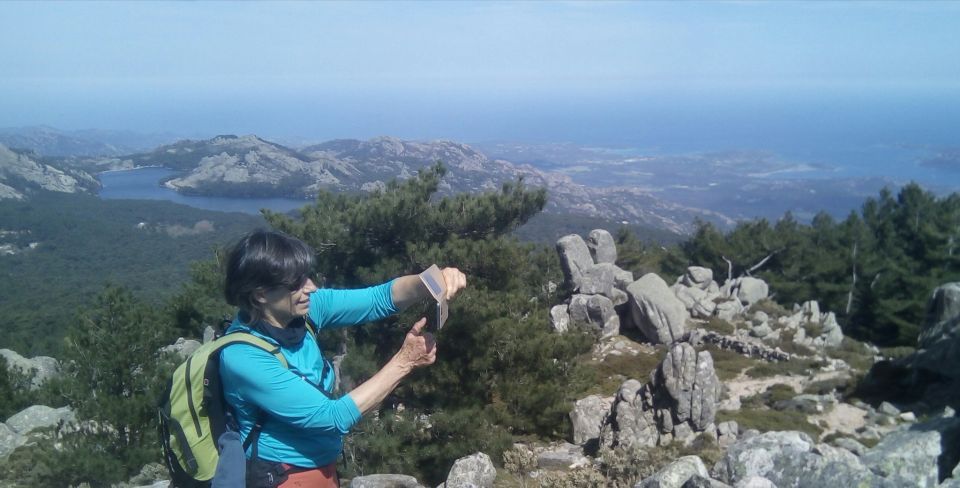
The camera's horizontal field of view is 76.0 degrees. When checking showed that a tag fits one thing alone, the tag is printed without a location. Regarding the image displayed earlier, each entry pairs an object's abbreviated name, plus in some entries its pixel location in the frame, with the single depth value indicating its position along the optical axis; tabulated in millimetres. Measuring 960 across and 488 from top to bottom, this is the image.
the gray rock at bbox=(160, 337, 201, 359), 15641
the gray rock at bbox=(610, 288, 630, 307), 20516
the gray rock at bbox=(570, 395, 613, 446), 10128
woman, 2033
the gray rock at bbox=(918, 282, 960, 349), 12883
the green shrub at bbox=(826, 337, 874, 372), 17234
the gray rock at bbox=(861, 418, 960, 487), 4203
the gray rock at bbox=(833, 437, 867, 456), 6876
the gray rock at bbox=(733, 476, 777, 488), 3504
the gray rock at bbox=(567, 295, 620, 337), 19547
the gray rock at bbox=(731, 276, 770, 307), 22766
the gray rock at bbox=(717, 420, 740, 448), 10172
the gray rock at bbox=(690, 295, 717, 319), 20688
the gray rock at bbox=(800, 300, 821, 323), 21547
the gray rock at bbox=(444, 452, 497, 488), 5230
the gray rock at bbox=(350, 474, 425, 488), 4652
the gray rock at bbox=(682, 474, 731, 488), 3438
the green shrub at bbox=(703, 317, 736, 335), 19609
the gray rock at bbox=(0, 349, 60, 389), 18141
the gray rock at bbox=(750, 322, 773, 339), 19359
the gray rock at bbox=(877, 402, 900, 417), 12242
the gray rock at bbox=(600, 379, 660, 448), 9562
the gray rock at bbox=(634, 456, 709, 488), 3727
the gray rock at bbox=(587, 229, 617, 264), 23562
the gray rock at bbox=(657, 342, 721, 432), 10250
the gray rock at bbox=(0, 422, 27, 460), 12484
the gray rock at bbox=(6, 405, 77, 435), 13716
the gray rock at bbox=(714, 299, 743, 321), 20875
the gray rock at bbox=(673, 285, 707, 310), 21078
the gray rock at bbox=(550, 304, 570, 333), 18469
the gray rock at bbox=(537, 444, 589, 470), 8086
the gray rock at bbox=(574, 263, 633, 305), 20594
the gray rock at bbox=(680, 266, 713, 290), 22797
